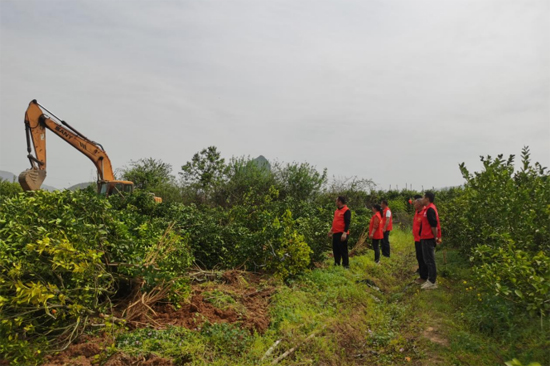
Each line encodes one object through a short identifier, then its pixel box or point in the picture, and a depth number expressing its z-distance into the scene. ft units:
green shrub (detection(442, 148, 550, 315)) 13.43
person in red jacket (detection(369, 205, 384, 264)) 33.50
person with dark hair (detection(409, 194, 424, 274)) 26.43
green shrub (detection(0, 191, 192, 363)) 13.12
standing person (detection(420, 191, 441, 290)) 24.64
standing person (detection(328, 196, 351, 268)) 27.99
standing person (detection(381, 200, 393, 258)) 34.91
